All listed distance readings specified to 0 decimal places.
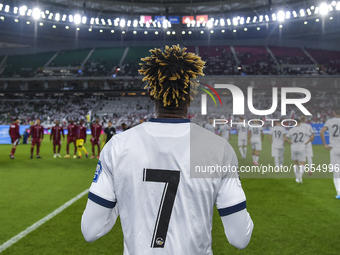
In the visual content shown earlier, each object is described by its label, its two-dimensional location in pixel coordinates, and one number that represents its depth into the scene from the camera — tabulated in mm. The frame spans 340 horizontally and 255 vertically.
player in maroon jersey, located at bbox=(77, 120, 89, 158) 13484
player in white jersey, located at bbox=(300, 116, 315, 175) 8242
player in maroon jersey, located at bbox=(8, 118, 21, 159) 13453
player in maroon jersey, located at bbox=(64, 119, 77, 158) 13492
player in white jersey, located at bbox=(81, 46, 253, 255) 1388
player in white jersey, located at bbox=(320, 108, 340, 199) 6398
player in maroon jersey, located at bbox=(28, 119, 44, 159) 13281
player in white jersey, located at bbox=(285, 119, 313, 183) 8281
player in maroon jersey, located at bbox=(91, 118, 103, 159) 13422
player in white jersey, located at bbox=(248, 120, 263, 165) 11117
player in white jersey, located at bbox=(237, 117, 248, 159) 13009
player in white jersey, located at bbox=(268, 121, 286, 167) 9484
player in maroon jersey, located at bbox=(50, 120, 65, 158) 13344
